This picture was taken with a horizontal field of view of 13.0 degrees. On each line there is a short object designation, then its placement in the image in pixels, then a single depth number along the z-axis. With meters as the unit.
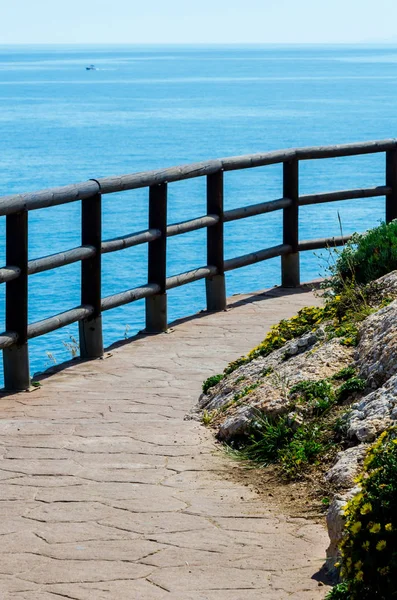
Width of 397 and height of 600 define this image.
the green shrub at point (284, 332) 11.90
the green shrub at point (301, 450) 8.93
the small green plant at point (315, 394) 9.53
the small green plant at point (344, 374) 9.96
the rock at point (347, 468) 8.17
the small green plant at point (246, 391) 10.51
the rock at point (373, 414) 8.44
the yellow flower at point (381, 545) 5.88
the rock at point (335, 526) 7.04
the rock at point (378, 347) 9.34
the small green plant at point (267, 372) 10.93
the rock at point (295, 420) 9.40
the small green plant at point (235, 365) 11.99
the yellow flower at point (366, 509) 6.10
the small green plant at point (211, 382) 11.86
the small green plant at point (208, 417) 10.59
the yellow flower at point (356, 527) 6.07
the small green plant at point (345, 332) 10.66
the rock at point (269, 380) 9.79
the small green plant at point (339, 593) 6.39
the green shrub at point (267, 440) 9.36
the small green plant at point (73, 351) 15.27
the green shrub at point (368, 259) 12.36
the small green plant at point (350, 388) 9.54
